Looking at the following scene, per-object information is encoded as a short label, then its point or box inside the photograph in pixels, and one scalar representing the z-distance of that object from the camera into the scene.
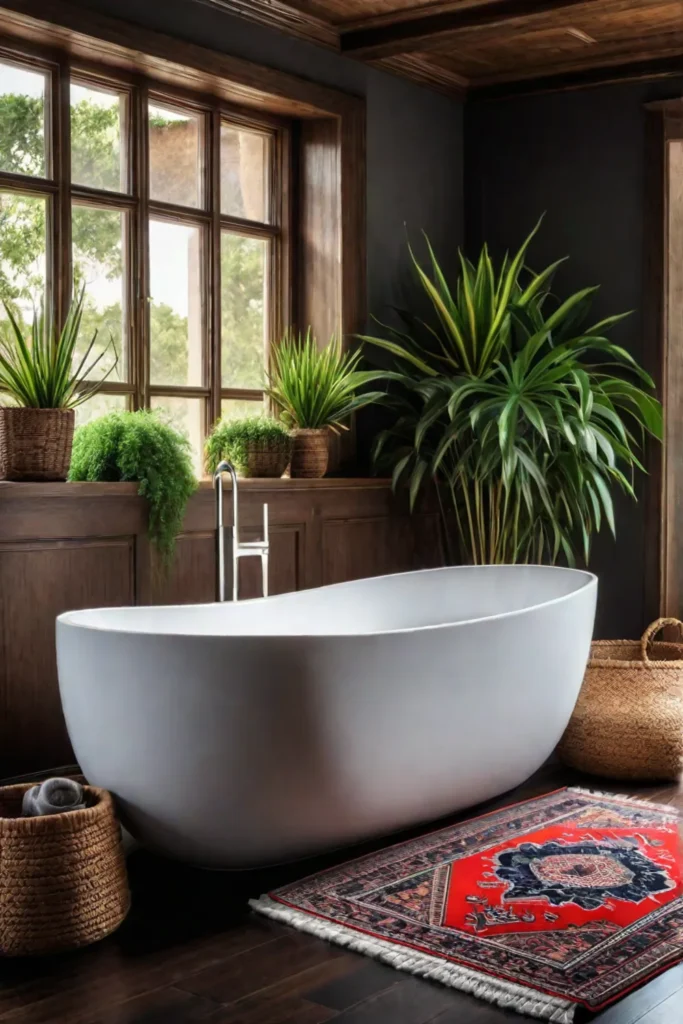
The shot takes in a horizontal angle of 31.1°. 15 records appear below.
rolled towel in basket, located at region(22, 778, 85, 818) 2.59
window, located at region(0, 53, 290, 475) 3.72
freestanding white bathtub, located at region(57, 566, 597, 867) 2.64
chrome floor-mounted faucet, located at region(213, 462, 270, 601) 3.53
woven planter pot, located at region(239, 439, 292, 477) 4.07
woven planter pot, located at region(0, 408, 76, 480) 3.31
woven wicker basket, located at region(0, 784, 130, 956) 2.42
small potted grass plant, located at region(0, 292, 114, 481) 3.31
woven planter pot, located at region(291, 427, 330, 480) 4.26
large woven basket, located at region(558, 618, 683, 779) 3.73
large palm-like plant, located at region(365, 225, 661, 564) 4.21
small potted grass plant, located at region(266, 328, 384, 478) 4.24
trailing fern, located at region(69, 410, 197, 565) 3.53
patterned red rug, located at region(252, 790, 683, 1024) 2.30
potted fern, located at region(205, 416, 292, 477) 4.07
